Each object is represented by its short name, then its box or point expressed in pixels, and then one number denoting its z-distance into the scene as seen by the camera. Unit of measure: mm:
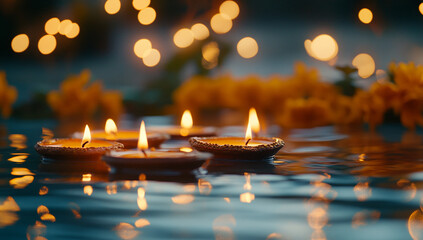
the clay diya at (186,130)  1367
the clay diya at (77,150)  1193
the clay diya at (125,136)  1291
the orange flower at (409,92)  1482
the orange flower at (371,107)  1515
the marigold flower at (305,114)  1581
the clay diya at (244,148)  1200
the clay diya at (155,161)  1123
